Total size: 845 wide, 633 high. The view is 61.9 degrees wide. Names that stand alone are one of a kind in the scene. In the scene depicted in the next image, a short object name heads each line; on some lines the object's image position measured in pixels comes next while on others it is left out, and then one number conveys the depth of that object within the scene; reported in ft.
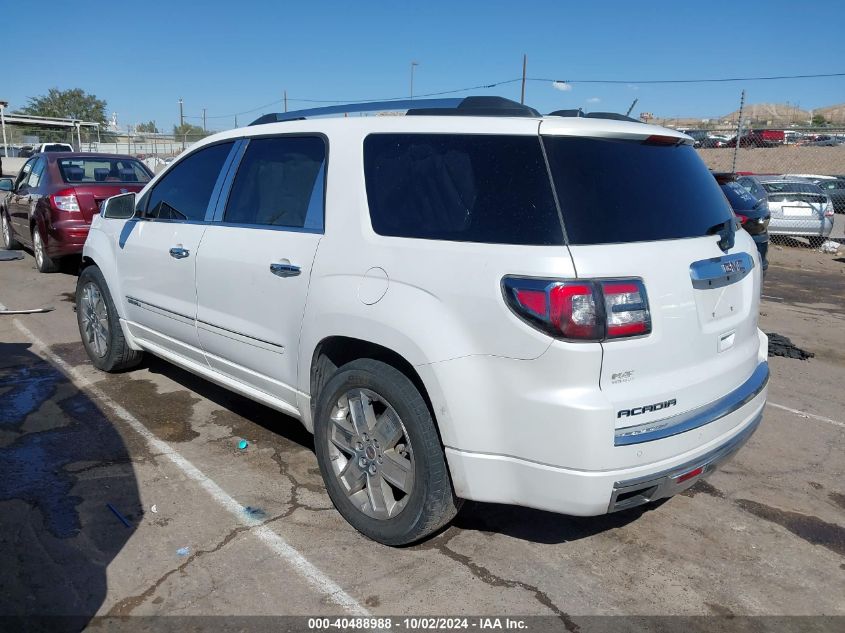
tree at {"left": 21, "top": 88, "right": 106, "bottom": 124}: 211.82
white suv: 8.46
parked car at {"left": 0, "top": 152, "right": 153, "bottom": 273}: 29.84
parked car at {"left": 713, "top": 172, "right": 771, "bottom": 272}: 25.92
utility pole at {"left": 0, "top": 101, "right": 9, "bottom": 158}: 115.85
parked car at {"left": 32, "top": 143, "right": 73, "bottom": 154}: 98.02
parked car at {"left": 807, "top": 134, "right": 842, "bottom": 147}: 116.02
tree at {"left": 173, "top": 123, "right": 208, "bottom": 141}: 132.46
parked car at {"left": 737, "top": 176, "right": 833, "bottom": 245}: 48.93
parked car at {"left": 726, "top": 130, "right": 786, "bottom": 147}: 111.21
